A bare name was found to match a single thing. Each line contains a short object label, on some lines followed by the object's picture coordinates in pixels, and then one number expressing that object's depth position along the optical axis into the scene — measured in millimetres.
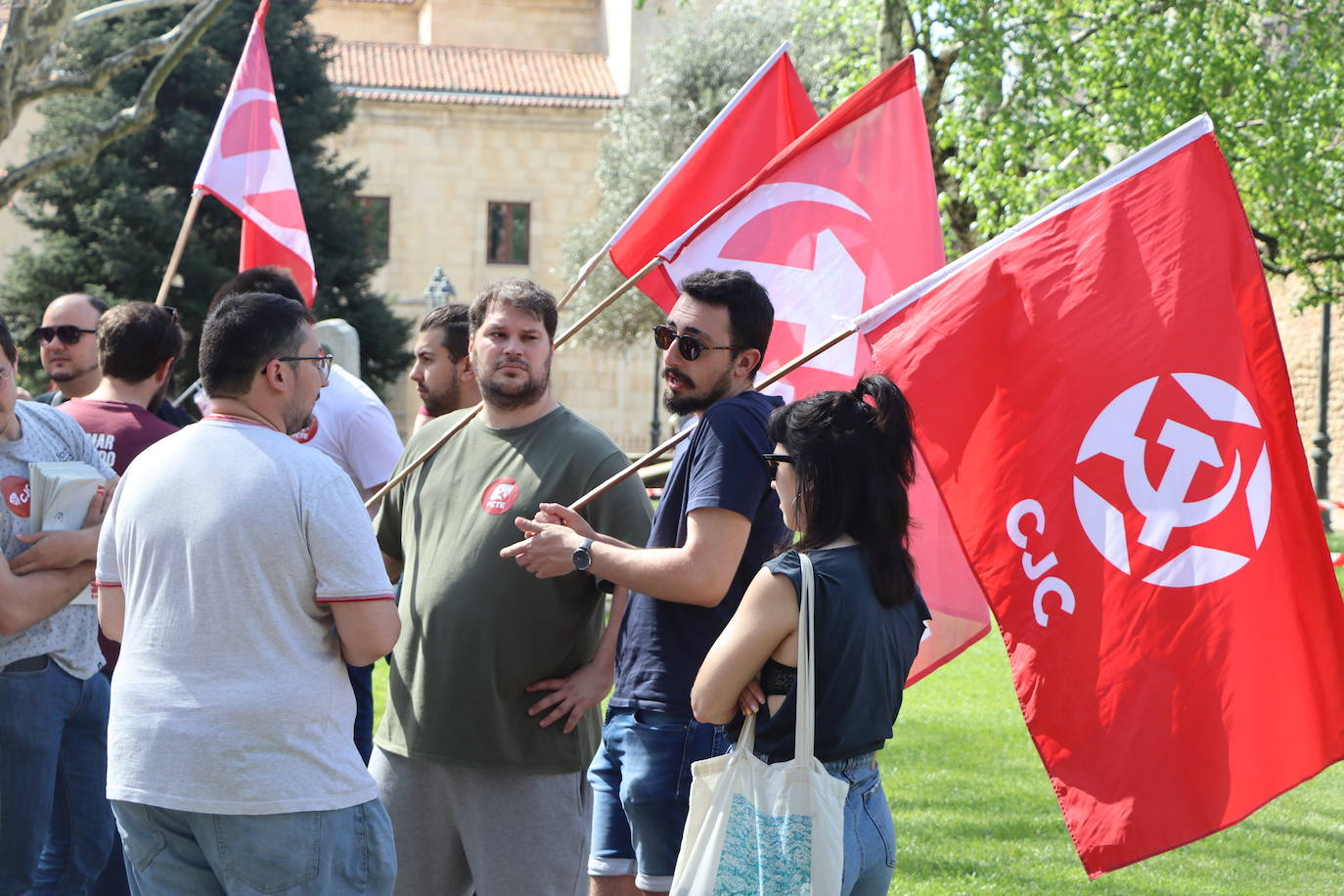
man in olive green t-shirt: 8039
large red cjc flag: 6852
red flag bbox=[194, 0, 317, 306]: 15758
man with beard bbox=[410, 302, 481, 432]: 12023
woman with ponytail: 6156
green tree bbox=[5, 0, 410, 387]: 54812
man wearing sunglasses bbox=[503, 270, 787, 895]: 7246
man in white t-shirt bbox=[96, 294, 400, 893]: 6242
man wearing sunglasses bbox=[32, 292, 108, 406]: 11172
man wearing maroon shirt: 9477
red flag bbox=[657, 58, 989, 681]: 10078
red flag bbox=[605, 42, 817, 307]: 11102
